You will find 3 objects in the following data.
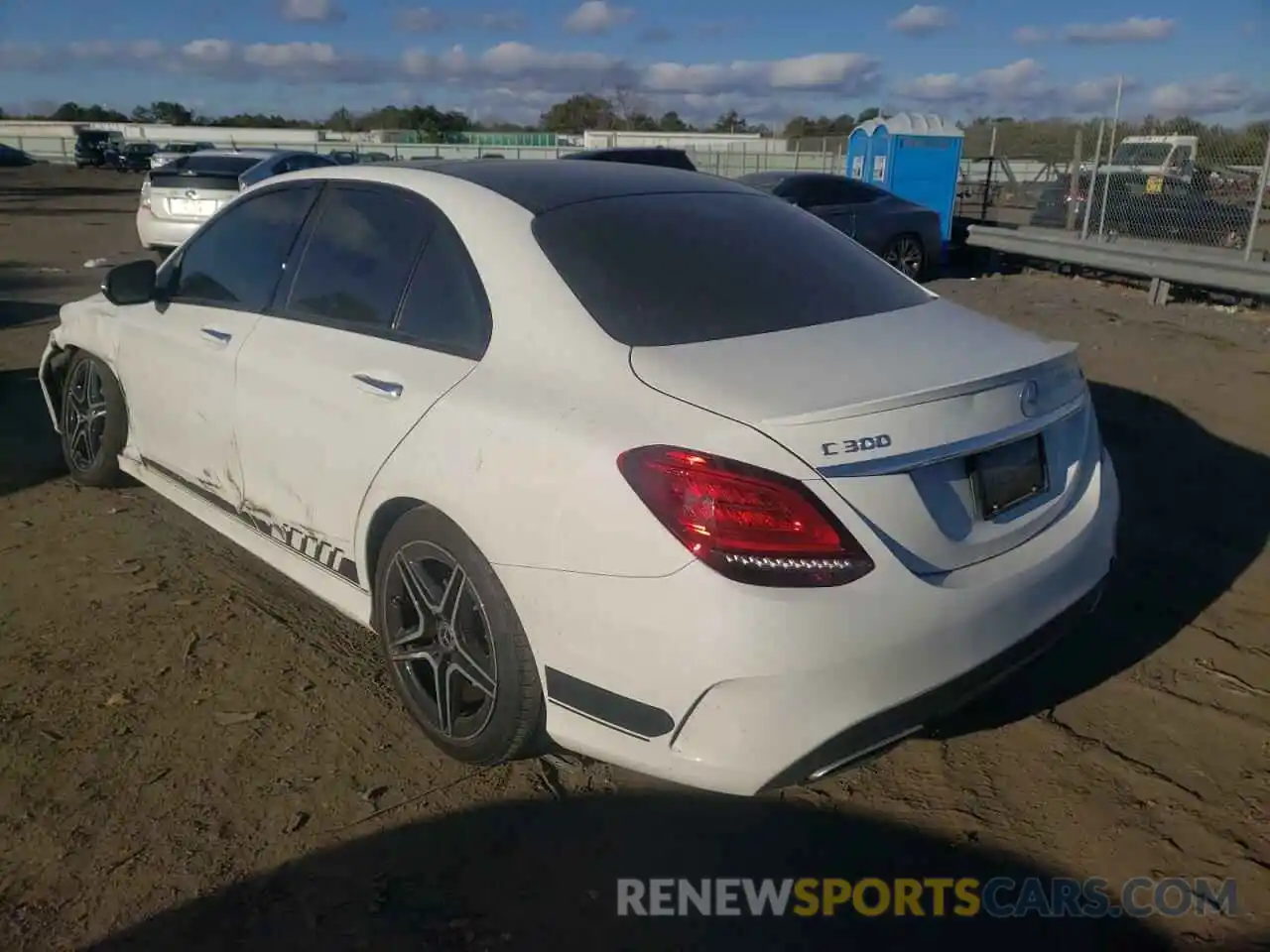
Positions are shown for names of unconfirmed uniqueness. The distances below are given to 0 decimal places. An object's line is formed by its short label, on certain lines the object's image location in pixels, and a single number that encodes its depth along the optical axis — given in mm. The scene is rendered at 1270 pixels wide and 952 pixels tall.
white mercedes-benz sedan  2213
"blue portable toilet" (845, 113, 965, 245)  16219
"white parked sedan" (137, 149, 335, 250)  12969
